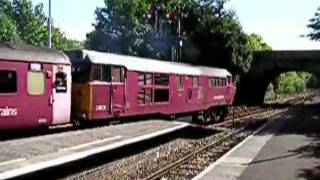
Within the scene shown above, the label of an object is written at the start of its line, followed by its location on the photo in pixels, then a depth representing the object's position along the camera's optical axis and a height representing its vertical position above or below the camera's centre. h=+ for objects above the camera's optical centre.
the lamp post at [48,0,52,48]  28.28 +3.12
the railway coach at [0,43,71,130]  14.62 +0.09
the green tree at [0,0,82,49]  78.75 +9.69
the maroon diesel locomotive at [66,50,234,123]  18.59 +0.11
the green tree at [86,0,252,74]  52.12 +5.43
